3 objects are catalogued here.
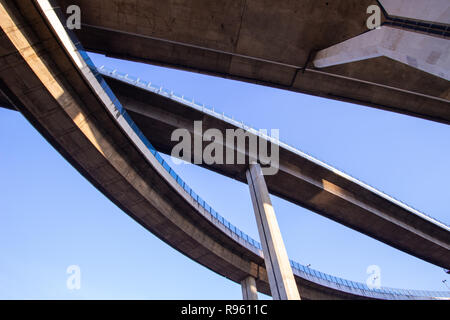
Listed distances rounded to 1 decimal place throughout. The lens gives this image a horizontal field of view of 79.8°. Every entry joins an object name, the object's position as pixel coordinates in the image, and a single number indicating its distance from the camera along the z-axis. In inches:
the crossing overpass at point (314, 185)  695.1
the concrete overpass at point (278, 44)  536.7
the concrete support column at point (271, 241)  582.2
